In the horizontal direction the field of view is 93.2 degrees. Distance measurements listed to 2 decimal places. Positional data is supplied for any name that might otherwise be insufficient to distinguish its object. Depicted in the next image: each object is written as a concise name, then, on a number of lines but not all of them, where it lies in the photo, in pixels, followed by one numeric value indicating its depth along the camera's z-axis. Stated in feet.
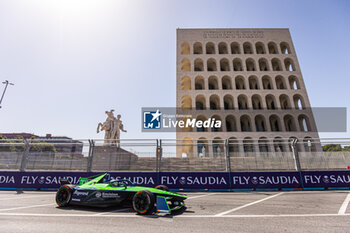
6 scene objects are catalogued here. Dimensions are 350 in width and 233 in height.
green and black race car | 14.07
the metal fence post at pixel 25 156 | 32.71
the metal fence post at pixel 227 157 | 32.14
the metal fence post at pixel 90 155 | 31.99
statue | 64.80
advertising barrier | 30.94
